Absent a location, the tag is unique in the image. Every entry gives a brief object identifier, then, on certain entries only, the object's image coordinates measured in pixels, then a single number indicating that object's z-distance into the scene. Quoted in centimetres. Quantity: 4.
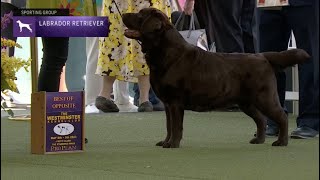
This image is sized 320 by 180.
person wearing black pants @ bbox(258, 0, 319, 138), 849
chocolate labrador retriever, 772
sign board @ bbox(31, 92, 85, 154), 705
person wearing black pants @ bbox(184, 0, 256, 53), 1270
